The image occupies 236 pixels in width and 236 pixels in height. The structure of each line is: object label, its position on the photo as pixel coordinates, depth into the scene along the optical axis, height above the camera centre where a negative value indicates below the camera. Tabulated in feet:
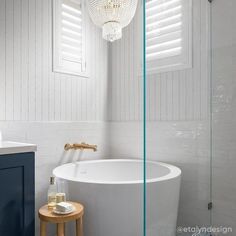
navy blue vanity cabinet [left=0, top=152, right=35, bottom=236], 4.30 -1.33
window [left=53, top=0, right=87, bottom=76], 7.58 +2.59
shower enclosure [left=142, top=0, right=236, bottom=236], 4.93 +0.14
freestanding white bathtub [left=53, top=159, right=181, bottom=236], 4.83 -1.73
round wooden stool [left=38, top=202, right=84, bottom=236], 5.08 -2.00
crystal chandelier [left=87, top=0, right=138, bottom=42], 6.46 +2.76
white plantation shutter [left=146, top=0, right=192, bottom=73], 5.32 +2.13
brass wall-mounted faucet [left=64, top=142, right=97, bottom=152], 7.68 -0.80
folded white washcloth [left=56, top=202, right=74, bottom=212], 5.20 -1.80
